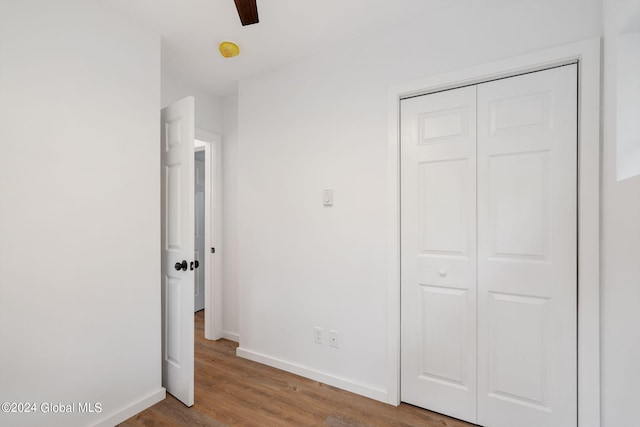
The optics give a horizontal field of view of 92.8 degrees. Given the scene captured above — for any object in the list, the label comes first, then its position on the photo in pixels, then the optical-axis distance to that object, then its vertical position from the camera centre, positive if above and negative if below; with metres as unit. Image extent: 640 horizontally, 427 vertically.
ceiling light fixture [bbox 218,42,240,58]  1.98 +1.08
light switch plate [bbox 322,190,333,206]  2.24 +0.11
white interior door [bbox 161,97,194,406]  1.97 -0.24
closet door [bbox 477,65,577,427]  1.55 -0.21
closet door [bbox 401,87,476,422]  1.80 -0.25
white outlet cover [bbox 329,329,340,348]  2.21 -0.93
